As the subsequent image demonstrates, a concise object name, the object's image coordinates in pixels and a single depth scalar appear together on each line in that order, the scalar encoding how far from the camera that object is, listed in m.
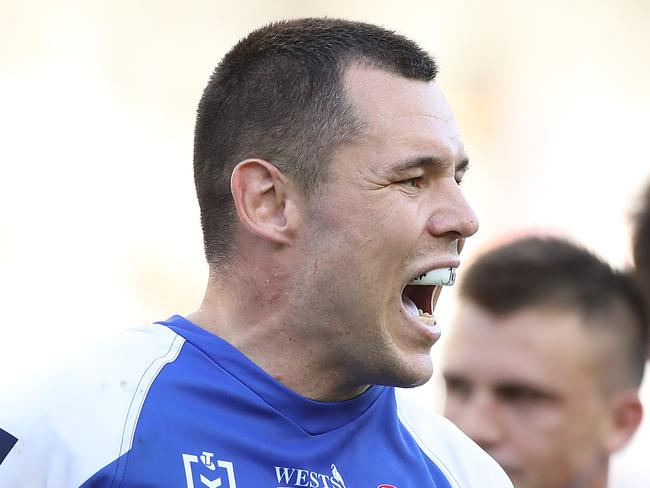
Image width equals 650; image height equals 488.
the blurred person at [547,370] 8.66
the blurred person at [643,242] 8.91
